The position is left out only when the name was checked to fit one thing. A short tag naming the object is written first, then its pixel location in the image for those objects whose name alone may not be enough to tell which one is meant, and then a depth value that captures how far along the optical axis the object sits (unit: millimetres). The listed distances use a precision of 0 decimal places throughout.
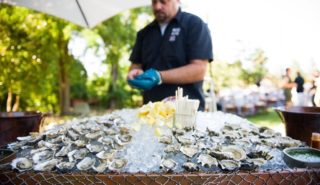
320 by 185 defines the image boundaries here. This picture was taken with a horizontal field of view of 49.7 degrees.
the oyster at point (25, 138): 1249
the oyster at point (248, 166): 962
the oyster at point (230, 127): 1359
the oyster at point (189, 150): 1031
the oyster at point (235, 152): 1010
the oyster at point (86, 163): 973
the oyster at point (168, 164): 951
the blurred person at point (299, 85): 7941
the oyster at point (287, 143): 1202
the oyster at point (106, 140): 1136
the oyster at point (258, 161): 988
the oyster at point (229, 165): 957
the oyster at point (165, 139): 1131
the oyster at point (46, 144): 1123
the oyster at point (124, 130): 1229
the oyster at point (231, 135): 1224
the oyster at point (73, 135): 1184
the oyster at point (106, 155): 1020
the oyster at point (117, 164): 961
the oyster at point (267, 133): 1313
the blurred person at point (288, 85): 8414
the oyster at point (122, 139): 1135
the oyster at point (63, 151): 1052
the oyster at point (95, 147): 1073
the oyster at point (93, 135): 1183
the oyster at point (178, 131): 1216
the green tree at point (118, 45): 10039
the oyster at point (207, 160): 981
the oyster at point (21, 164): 972
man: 1995
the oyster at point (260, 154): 1044
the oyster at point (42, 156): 1031
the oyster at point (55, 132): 1233
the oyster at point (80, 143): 1111
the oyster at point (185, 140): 1113
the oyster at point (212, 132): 1250
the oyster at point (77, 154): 1028
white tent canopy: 2787
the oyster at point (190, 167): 950
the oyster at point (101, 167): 944
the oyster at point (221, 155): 1003
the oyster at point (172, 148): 1063
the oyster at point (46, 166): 969
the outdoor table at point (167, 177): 903
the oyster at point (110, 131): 1235
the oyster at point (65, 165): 967
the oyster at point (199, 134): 1206
